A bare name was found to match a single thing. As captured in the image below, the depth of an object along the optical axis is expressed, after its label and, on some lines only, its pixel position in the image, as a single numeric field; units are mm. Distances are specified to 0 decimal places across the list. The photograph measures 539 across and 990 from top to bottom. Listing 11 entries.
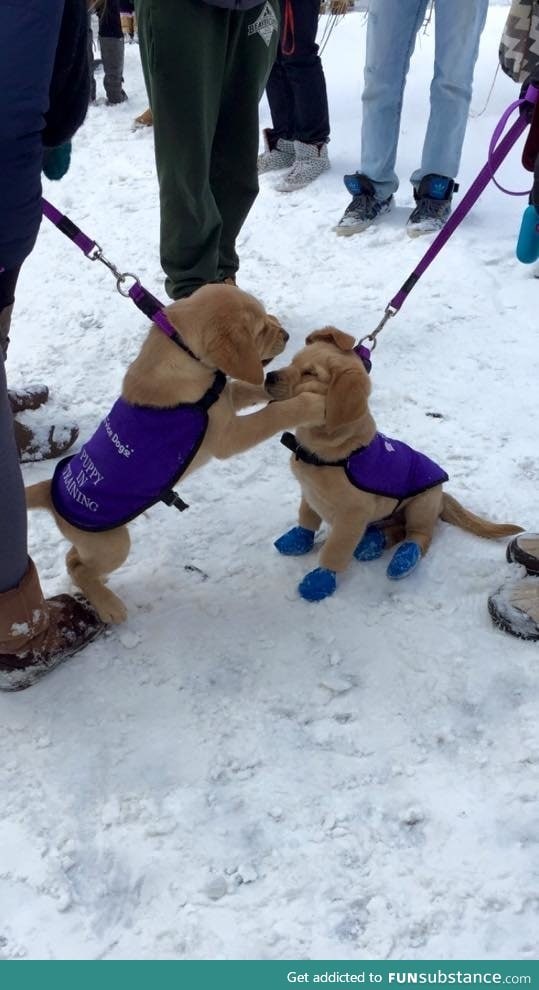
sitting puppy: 2139
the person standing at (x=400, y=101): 4137
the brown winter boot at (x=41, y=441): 3012
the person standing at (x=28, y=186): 1494
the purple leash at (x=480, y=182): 2162
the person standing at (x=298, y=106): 5004
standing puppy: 2049
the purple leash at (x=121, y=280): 2096
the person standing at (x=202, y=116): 2934
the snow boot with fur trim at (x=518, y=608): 2094
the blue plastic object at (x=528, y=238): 2273
